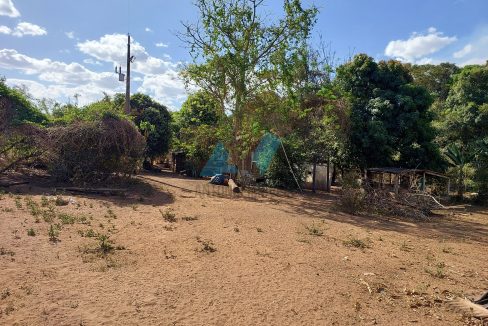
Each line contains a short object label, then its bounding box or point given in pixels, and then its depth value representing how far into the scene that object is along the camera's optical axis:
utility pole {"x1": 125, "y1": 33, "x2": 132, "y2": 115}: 24.08
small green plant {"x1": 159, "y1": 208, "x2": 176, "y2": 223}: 9.18
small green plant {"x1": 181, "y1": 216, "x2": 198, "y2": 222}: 9.41
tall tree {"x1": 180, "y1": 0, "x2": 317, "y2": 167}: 15.68
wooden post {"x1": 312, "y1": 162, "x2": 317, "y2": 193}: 18.73
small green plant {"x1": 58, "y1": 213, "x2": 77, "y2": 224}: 8.12
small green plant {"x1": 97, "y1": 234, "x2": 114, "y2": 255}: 6.24
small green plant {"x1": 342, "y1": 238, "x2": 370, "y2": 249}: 7.61
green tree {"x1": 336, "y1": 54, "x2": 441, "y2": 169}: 18.38
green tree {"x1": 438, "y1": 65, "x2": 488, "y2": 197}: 18.56
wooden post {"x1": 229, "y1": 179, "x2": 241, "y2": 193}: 16.23
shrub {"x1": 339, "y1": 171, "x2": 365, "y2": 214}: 12.73
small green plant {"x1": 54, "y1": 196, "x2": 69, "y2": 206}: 10.23
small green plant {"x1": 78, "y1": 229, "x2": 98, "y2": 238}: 7.09
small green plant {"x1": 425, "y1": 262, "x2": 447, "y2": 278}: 5.95
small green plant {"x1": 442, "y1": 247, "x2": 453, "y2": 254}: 7.71
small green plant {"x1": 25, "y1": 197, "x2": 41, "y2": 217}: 8.76
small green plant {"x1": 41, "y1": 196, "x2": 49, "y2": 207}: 9.86
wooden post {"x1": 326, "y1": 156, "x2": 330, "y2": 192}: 18.52
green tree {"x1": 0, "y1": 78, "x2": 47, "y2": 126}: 14.45
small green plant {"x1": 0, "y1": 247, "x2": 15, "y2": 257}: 5.79
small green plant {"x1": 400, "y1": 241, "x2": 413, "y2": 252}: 7.65
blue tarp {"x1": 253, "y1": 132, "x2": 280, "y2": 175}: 18.65
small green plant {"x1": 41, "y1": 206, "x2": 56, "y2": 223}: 8.20
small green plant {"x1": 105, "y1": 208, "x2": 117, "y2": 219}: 9.17
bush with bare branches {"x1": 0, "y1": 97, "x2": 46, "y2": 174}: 14.07
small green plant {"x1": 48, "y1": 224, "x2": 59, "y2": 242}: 6.73
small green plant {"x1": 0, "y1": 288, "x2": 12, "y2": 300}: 4.28
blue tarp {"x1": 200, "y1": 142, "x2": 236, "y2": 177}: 22.23
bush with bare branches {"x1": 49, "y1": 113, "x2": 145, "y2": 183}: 13.87
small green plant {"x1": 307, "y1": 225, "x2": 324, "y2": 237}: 8.53
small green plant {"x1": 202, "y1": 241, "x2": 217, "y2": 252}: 6.68
